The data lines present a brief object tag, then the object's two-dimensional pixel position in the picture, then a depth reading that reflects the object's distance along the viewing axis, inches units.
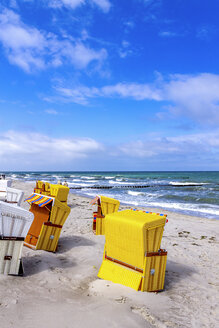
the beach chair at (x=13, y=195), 388.5
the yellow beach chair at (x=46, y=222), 316.5
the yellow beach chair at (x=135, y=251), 219.3
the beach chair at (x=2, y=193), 484.9
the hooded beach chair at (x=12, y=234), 217.6
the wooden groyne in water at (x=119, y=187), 1803.6
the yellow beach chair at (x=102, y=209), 439.8
